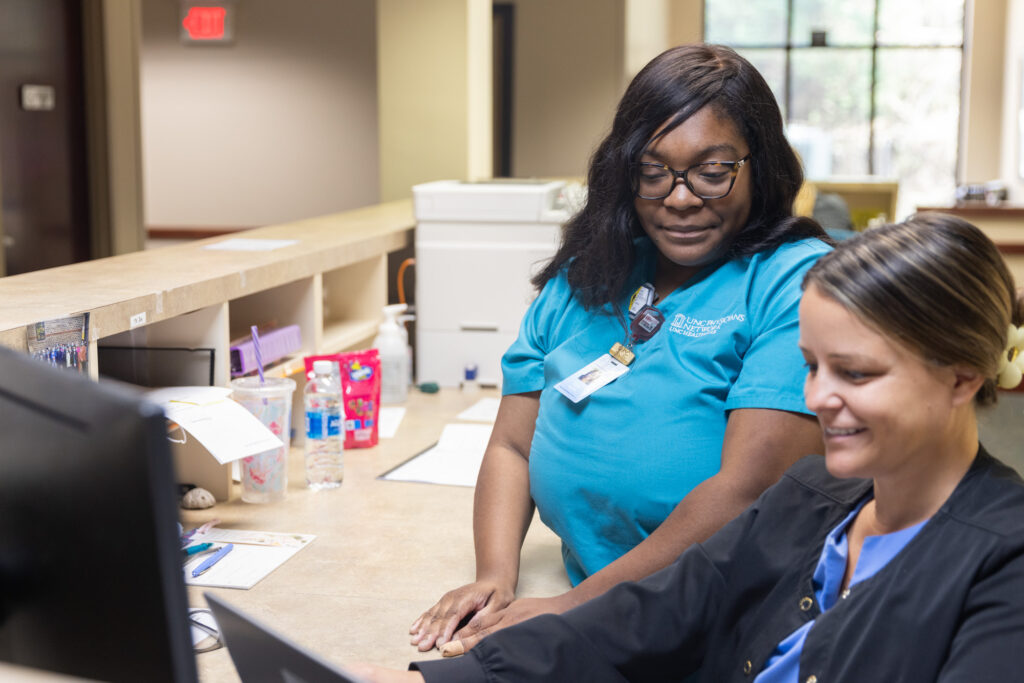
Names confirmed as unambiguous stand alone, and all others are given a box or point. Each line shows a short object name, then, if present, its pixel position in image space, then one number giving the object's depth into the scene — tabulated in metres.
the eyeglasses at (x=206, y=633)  1.23
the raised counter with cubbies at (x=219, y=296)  1.52
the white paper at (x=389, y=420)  2.25
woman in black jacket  0.87
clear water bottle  1.87
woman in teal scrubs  1.26
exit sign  7.26
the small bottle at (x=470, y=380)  2.69
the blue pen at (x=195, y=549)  1.53
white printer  2.69
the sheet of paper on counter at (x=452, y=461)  1.92
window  10.28
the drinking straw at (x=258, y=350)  1.83
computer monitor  0.60
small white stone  1.75
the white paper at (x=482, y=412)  2.36
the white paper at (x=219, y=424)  1.55
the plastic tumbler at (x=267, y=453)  1.78
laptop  0.73
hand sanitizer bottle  2.51
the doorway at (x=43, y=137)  4.49
